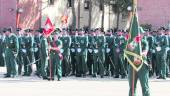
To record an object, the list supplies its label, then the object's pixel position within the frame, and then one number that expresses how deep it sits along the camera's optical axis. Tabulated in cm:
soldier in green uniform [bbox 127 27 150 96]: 1225
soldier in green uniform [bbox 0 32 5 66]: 2467
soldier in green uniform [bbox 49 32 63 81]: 1886
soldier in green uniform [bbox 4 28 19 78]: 1945
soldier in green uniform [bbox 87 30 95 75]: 2038
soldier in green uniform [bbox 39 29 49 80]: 1912
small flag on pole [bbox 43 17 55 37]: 1917
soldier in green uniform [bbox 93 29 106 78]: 2014
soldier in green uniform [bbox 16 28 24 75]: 2055
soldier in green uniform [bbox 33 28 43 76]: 2057
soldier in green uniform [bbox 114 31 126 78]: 2008
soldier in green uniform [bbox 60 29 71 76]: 2006
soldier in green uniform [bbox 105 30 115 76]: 2041
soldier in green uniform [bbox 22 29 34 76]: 2052
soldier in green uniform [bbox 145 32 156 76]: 2008
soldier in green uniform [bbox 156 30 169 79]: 1994
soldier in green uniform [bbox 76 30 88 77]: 2030
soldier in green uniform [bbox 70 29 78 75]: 2056
